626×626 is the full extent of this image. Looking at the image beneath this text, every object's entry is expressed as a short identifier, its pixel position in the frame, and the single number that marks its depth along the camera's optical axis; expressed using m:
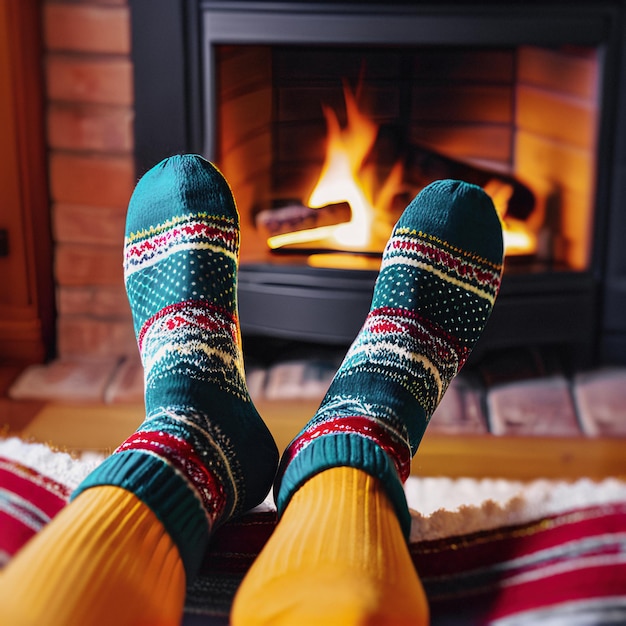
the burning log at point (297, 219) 1.45
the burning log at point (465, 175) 1.43
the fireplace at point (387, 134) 1.29
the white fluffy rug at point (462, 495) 0.71
